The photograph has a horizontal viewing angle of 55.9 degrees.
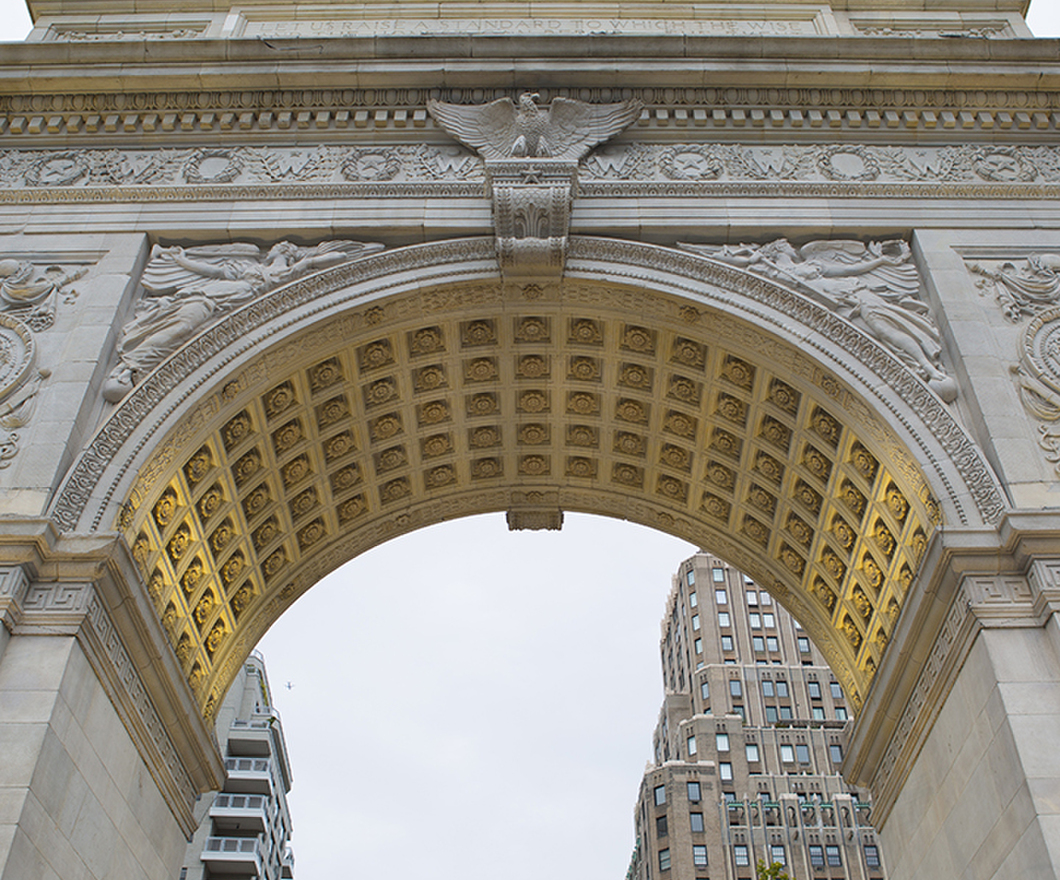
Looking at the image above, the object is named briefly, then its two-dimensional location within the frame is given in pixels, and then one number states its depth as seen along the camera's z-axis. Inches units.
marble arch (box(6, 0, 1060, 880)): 477.1
